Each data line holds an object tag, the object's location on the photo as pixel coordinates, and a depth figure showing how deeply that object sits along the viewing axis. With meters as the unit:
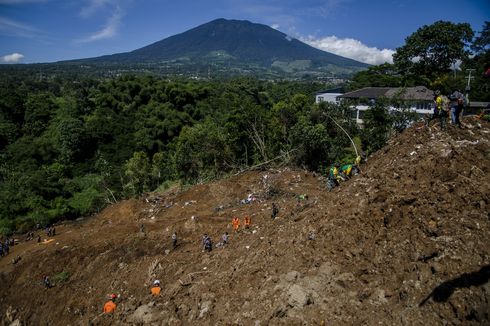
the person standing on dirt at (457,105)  8.12
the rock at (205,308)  6.19
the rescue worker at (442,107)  8.59
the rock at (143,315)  6.57
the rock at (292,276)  5.98
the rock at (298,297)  5.54
